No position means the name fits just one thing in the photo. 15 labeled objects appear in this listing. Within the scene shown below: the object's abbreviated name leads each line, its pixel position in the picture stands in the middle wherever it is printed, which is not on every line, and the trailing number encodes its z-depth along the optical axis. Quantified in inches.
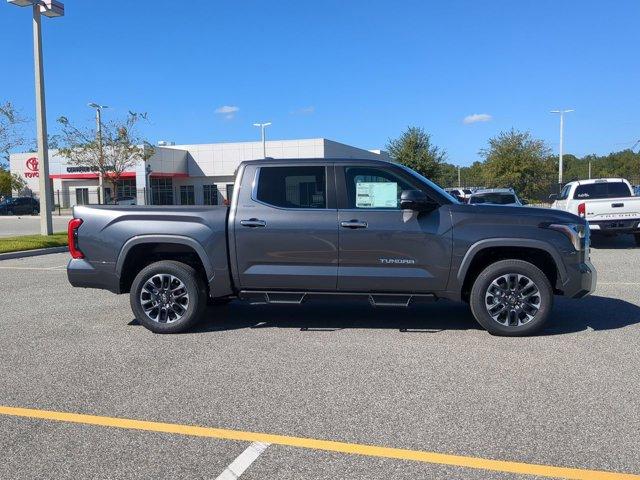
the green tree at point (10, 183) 2015.3
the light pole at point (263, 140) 1877.8
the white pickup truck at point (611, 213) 556.4
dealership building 1990.7
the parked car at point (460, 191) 1473.9
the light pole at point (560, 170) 1836.9
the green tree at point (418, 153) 1849.2
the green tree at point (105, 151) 1117.1
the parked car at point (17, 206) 1764.3
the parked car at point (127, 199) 1539.9
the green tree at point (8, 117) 639.8
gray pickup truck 240.5
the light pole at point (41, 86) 719.7
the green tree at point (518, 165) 1614.2
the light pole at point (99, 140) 1112.2
